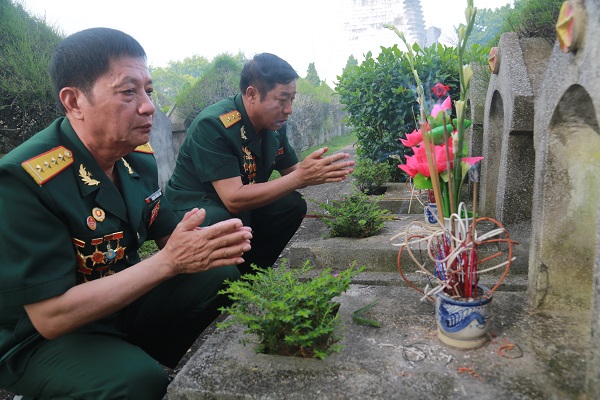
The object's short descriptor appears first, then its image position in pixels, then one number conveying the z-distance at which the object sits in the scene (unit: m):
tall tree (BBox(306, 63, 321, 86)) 29.65
